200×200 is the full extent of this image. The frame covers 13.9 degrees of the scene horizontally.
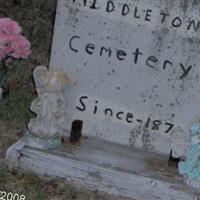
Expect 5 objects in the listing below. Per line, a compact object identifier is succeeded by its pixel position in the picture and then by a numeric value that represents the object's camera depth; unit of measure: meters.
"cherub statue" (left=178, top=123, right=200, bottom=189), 4.33
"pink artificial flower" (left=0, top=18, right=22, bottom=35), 5.11
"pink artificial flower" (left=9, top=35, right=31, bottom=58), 5.18
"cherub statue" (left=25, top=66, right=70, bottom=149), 4.55
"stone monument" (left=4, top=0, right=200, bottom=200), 4.45
